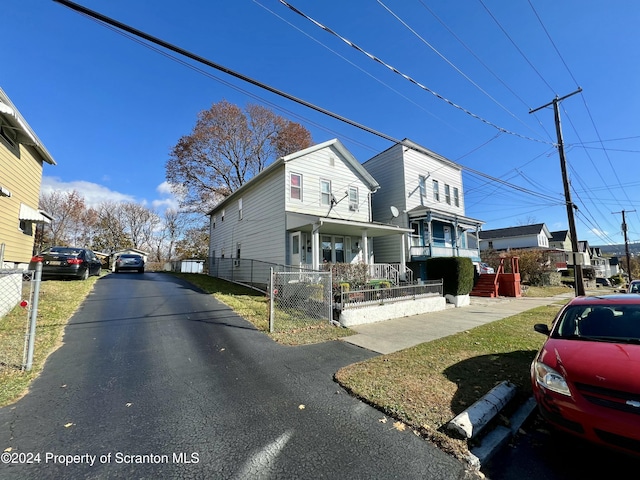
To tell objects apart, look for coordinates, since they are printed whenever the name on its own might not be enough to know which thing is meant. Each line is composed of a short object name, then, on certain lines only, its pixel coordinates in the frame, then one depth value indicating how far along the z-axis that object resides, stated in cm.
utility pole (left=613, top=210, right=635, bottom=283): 3322
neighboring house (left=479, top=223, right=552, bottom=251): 4118
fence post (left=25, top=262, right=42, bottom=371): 440
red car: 261
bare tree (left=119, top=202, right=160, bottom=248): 4422
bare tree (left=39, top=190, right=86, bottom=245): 3060
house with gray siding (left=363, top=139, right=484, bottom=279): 1836
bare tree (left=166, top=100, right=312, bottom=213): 2600
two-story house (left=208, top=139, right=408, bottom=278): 1352
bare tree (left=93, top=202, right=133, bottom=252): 3998
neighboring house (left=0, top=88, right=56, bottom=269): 947
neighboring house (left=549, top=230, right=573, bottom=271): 4769
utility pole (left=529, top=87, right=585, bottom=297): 1261
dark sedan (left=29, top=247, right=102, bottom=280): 1186
